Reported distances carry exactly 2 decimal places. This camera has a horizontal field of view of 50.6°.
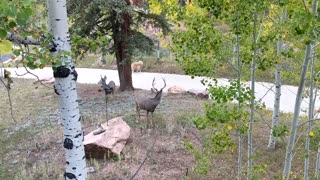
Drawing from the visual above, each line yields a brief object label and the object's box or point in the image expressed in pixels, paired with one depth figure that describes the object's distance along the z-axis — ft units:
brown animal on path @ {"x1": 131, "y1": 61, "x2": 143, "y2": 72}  47.82
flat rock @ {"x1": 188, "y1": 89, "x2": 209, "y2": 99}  35.37
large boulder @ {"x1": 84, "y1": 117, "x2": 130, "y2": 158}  20.04
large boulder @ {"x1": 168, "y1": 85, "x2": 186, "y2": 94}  37.14
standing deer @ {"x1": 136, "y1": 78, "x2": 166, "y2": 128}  22.30
